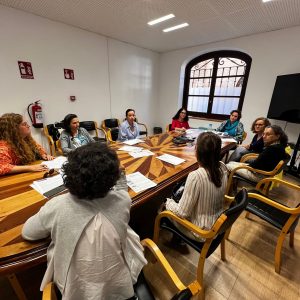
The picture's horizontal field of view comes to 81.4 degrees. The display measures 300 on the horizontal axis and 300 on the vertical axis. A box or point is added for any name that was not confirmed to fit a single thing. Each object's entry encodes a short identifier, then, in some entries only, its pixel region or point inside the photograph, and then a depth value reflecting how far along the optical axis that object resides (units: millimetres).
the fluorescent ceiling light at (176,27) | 3235
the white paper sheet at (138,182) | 1299
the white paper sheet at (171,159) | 1850
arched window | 4324
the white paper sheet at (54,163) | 1579
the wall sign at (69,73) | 3463
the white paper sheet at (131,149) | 2197
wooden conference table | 741
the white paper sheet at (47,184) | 1212
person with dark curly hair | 624
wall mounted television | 3047
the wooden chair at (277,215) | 1336
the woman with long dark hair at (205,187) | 1120
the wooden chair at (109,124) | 4290
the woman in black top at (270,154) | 1833
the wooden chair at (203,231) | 925
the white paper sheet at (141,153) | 2019
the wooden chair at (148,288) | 678
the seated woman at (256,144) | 2723
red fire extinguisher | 3092
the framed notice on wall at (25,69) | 2908
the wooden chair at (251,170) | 1825
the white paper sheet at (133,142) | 2543
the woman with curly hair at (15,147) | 1464
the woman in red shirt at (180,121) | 3804
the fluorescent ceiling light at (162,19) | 2915
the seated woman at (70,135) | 2256
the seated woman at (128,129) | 3045
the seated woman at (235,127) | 3379
